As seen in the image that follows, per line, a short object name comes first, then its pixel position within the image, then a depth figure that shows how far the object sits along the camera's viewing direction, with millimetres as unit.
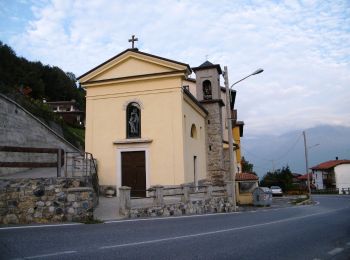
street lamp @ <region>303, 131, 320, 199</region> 37375
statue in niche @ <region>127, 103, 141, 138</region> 18797
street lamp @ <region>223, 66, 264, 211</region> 17812
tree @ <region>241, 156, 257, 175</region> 74525
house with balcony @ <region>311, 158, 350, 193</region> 64500
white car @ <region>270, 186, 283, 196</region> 46281
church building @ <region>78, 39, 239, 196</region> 17953
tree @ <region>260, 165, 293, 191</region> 55062
